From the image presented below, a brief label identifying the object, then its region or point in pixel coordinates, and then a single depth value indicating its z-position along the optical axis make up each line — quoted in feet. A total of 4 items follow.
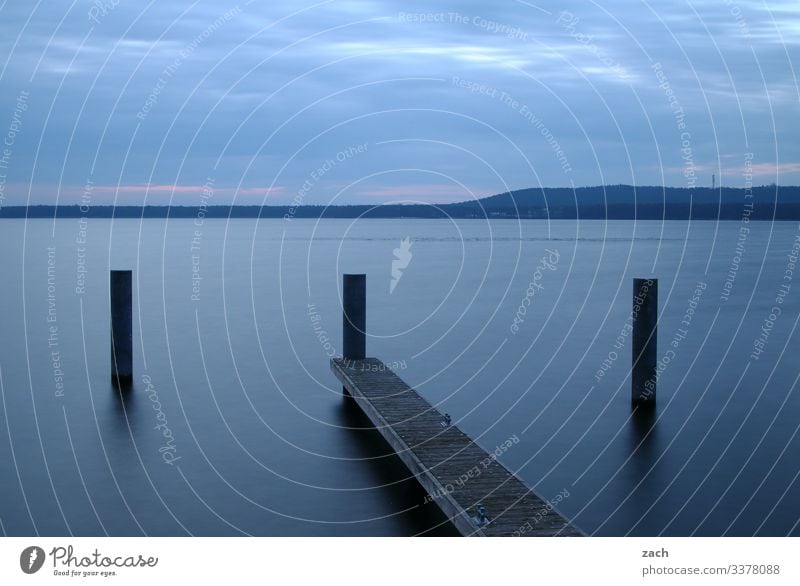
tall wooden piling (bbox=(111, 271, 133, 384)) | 44.16
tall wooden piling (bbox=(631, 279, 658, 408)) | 40.11
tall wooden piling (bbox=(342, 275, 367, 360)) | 44.93
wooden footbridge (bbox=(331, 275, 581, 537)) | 22.93
